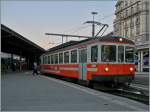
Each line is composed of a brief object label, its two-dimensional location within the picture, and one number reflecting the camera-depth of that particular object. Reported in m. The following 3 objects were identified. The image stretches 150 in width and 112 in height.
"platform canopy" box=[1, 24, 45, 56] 36.10
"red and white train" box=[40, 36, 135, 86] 18.52
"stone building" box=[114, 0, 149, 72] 62.94
